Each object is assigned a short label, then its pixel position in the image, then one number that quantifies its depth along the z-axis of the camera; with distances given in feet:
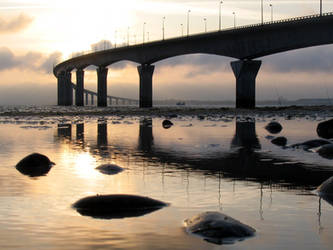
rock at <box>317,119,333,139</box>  77.25
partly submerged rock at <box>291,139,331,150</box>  54.20
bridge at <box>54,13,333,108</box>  202.69
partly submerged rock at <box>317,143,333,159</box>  46.79
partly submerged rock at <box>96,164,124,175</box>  36.46
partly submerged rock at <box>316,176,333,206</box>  27.22
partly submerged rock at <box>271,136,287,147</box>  60.53
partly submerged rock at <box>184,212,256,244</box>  19.08
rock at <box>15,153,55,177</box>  37.14
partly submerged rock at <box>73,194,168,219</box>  23.23
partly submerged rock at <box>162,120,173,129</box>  106.93
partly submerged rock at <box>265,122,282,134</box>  89.91
